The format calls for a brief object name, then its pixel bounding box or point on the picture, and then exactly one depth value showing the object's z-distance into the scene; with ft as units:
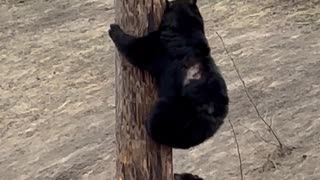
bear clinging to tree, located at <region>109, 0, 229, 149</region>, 29.07
